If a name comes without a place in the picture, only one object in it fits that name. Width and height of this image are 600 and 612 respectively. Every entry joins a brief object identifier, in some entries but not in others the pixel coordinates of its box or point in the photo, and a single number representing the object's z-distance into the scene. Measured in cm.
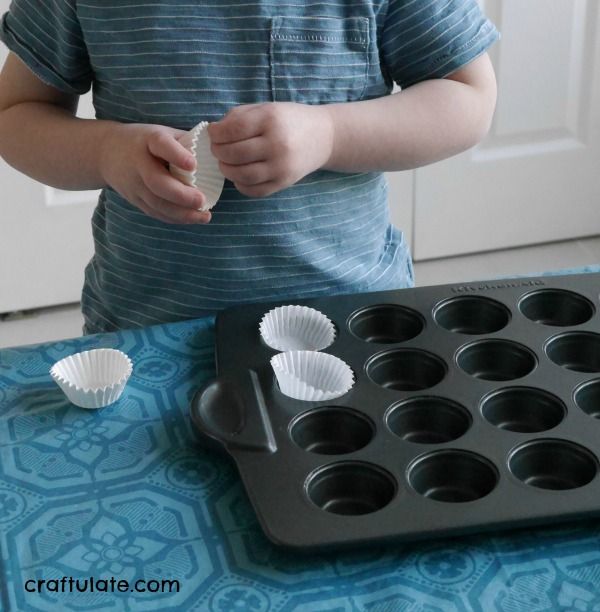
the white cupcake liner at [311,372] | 58
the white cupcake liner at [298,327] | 64
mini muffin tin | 47
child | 70
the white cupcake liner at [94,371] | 59
